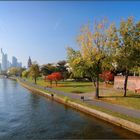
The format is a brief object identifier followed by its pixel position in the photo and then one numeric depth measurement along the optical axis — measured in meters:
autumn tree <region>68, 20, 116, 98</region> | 26.39
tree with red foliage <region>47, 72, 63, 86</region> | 51.81
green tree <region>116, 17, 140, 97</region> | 25.27
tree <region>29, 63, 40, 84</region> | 63.69
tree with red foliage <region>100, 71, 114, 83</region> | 49.08
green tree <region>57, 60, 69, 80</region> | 70.60
